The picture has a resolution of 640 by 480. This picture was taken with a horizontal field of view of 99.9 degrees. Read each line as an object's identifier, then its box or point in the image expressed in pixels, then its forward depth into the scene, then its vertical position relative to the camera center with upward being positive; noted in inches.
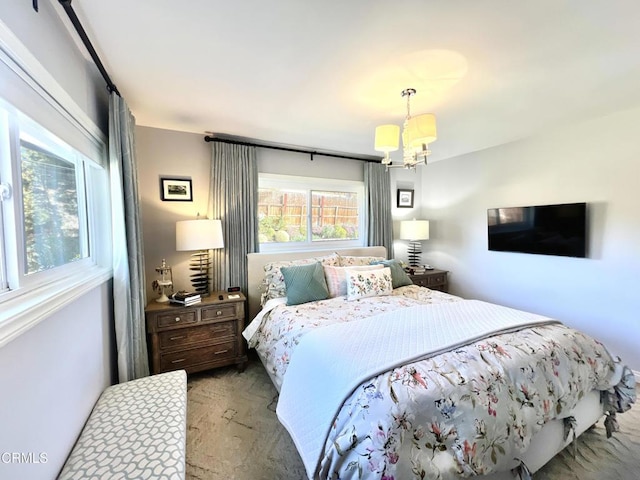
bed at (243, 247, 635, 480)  45.2 -32.6
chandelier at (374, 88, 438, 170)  73.3 +25.7
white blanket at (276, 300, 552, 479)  52.6 -27.0
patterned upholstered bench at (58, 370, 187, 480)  44.7 -39.7
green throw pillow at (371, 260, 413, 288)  120.0 -21.5
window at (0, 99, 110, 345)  39.9 +2.0
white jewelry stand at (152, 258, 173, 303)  100.2 -19.9
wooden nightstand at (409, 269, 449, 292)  145.2 -29.3
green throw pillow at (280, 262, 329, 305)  100.3 -21.4
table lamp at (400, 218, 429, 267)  152.0 -1.8
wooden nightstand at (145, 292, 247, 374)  93.1 -38.6
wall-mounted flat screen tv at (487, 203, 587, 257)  105.6 -1.5
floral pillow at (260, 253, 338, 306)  108.0 -20.2
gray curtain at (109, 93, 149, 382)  76.3 -4.8
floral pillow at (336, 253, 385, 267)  124.1 -15.7
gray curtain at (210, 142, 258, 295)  115.6 +9.6
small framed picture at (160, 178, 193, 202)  109.2 +16.2
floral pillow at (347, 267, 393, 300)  104.3 -22.3
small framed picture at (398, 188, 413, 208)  166.1 +17.9
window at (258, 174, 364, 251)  132.9 +8.1
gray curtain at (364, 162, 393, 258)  152.7 +12.6
